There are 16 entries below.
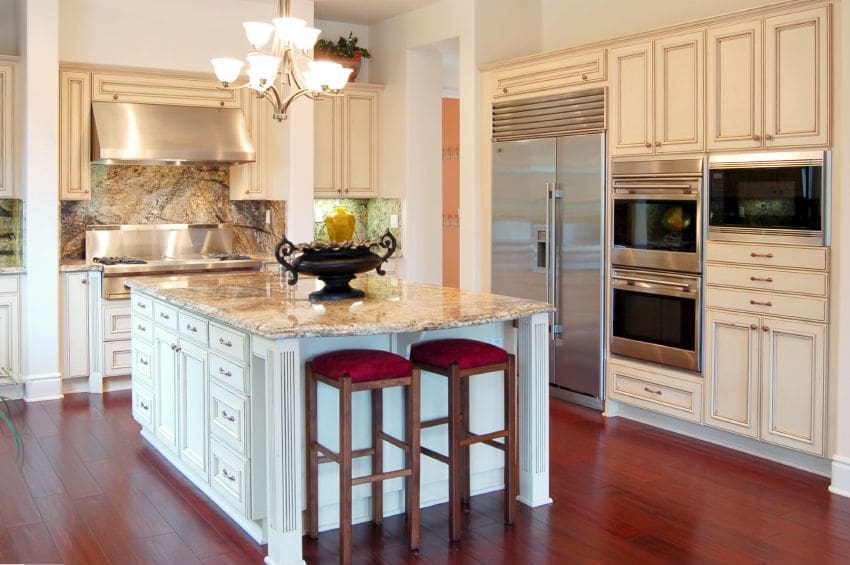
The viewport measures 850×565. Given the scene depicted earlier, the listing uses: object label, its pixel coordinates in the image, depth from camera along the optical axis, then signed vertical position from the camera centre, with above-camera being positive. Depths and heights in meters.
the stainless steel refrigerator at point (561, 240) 5.35 +0.04
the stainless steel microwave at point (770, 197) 4.11 +0.24
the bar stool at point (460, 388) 3.40 -0.56
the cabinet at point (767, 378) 4.15 -0.65
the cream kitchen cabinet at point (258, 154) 6.66 +0.71
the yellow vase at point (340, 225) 4.08 +0.10
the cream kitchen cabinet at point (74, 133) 5.98 +0.78
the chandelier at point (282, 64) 4.22 +0.89
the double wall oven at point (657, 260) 4.72 -0.08
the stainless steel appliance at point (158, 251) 5.98 -0.03
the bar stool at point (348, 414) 3.17 -0.62
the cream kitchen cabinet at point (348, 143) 7.04 +0.84
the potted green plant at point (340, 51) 7.01 +1.55
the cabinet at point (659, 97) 4.68 +0.83
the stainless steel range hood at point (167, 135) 6.00 +0.78
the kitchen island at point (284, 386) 3.17 -0.57
